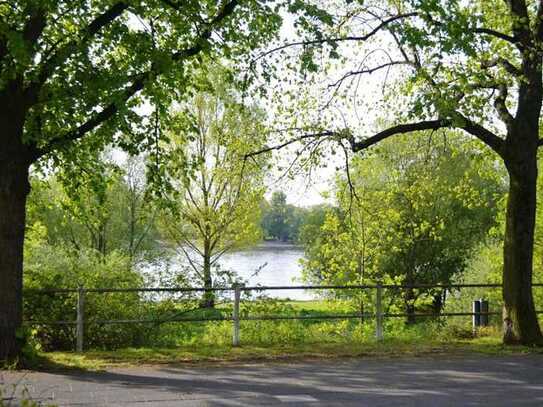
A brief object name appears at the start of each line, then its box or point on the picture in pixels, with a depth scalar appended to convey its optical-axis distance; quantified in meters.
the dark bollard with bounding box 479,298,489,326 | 16.72
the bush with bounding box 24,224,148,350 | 13.55
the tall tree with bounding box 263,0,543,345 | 12.80
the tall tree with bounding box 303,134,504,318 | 25.16
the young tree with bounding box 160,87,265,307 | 32.25
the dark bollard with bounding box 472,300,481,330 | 16.28
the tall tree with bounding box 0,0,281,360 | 10.77
